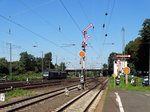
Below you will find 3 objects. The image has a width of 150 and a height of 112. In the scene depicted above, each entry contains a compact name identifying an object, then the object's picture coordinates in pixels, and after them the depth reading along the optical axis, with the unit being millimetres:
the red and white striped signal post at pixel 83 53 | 23484
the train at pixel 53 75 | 54406
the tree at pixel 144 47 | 44381
